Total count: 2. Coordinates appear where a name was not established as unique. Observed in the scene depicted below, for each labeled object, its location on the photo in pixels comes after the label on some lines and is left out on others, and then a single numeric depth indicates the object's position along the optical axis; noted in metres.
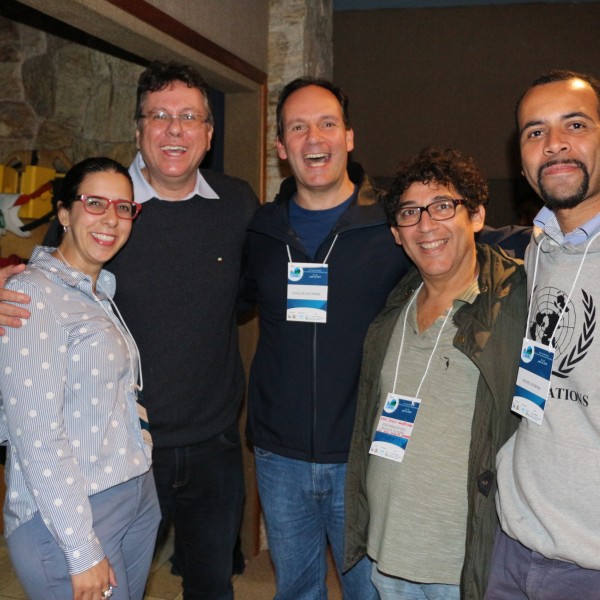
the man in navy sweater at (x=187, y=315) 2.17
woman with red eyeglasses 1.59
